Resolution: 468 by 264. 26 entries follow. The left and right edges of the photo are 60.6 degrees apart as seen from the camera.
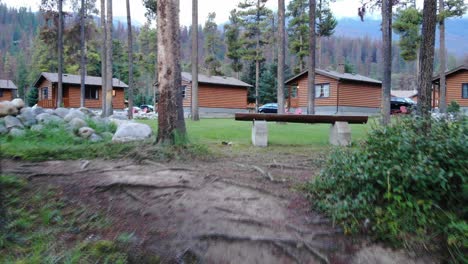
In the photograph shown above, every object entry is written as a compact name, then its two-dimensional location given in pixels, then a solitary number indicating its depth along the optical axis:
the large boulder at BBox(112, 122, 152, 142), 8.74
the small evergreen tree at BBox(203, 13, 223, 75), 49.38
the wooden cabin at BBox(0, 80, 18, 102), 48.44
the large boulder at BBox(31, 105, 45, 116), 11.50
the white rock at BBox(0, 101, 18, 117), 10.85
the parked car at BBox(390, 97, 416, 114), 37.18
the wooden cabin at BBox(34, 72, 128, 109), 39.44
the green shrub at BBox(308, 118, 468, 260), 3.74
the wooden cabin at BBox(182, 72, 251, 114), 37.20
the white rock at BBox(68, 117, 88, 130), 9.95
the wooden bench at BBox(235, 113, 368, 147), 9.33
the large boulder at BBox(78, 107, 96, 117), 13.55
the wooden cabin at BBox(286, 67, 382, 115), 34.62
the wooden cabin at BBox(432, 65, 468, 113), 32.53
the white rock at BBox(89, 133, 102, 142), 9.19
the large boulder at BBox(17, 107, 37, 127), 10.38
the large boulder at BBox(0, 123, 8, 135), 9.53
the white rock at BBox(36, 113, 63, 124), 10.61
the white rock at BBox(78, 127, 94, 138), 9.49
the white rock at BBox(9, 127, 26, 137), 9.12
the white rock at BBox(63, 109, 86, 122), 11.25
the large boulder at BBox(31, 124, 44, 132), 9.72
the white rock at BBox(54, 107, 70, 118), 11.97
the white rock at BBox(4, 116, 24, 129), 9.88
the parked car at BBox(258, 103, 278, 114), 41.06
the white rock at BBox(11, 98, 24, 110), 11.22
